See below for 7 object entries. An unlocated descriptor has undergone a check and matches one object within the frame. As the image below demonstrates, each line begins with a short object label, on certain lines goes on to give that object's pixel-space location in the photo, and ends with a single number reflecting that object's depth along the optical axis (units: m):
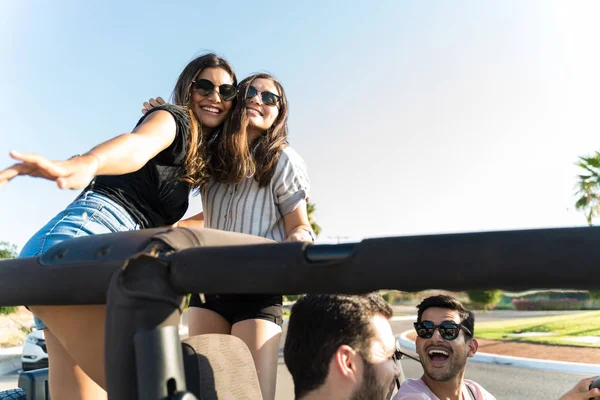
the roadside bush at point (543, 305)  22.48
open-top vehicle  0.93
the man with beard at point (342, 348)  1.54
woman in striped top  2.35
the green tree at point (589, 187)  24.23
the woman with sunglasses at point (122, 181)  1.42
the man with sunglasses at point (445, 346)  2.99
